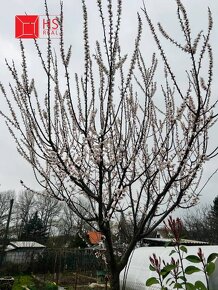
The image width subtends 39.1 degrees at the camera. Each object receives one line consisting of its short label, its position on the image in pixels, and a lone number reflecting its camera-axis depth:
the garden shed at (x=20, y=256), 24.03
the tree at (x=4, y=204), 42.54
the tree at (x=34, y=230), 43.78
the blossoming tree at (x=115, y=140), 2.76
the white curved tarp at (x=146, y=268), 4.32
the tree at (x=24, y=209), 48.50
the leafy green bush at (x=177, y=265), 2.04
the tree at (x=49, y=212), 49.06
